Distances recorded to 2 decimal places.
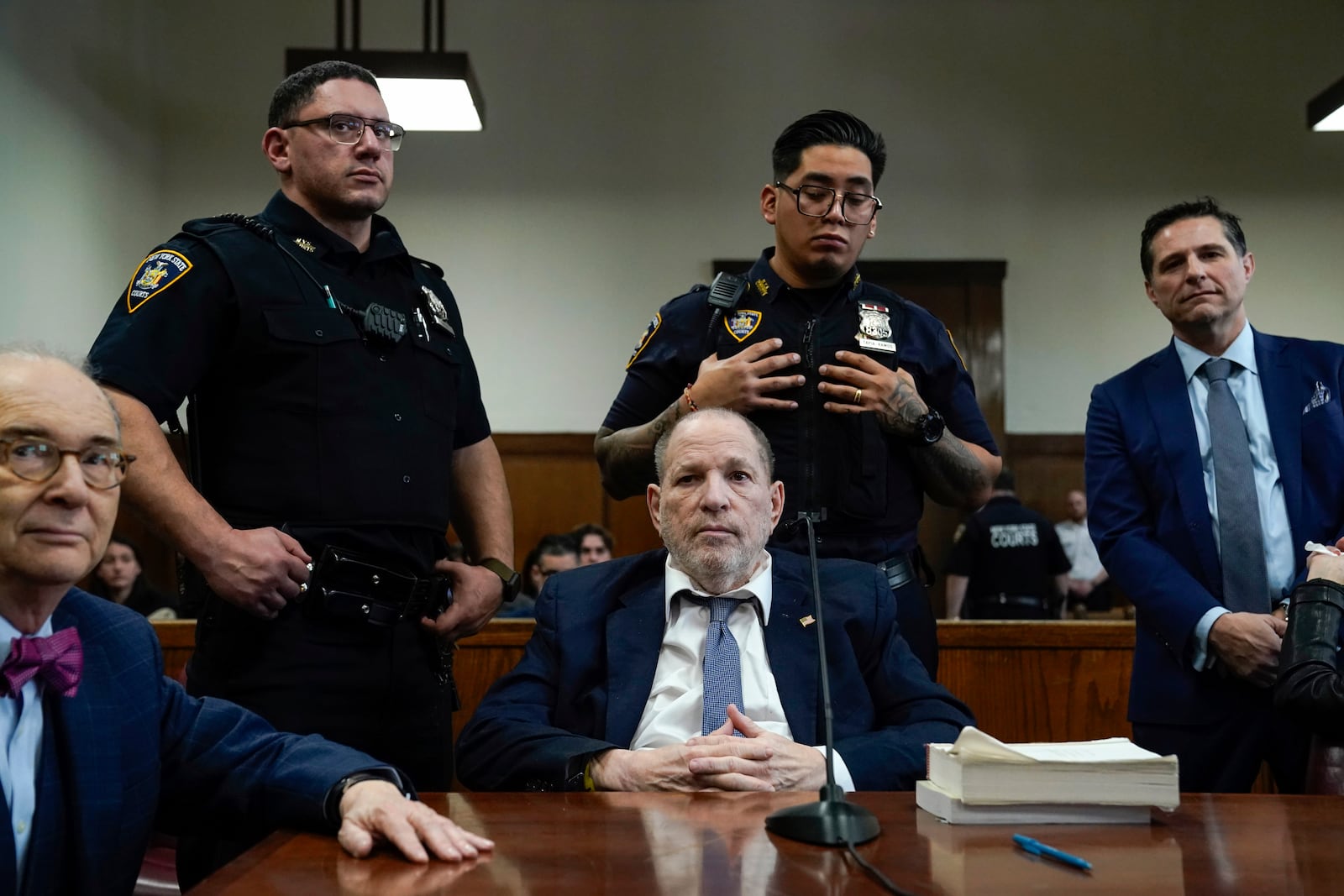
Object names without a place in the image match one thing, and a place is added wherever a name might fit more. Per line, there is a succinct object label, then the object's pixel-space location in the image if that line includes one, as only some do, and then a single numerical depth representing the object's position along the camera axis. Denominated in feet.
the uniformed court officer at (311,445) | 6.97
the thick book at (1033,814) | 4.85
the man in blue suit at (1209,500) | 8.17
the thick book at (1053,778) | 4.83
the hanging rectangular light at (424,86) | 19.60
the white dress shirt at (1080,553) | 26.73
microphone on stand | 4.50
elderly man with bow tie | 4.54
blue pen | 4.22
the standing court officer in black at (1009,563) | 21.90
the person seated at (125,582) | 20.86
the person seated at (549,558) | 20.11
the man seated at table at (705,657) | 6.50
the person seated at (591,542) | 20.84
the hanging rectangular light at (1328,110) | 21.62
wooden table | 4.03
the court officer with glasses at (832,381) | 8.28
